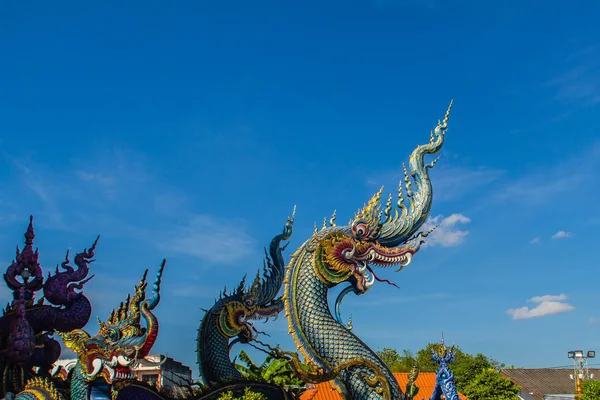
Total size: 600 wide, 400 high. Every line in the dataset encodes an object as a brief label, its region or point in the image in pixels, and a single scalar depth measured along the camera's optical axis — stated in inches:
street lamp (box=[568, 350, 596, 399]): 955.3
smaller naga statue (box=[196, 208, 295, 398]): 491.2
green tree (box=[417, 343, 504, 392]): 1145.4
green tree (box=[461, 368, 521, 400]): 894.4
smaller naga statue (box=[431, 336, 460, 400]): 410.3
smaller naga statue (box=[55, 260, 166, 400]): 321.7
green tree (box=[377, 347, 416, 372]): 1679.4
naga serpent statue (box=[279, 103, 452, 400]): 421.1
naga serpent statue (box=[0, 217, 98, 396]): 431.2
